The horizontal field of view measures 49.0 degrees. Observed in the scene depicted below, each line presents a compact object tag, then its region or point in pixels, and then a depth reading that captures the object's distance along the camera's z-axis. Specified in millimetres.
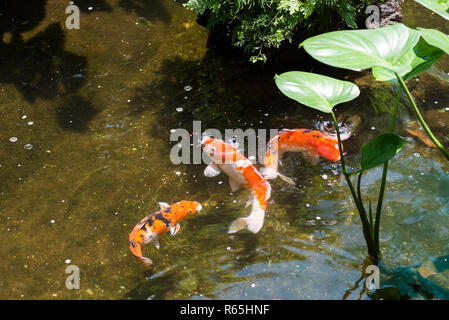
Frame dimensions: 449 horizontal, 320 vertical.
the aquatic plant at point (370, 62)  2986
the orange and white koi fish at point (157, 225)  3967
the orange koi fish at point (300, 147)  4582
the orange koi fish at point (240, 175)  4180
